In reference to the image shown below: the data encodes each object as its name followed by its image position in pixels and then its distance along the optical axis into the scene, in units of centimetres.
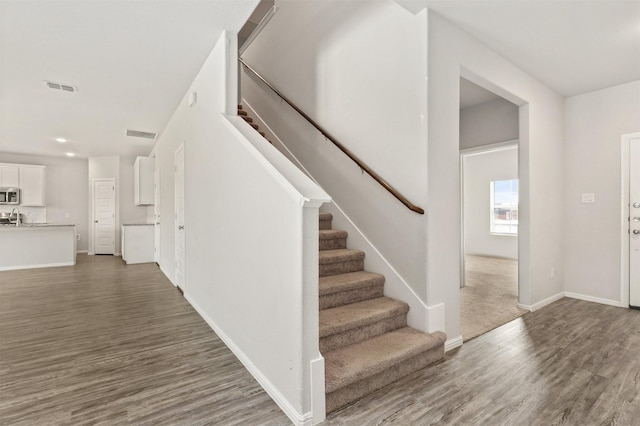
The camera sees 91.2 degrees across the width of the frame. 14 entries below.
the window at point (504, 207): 761
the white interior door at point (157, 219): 636
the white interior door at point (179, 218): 425
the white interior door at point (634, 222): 371
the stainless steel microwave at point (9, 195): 757
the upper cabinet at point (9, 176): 755
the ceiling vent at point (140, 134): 601
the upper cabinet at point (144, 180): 739
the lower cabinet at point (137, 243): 700
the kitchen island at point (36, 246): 630
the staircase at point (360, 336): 198
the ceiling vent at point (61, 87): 375
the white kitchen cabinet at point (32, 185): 782
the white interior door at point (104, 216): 849
